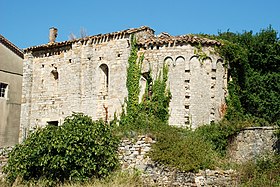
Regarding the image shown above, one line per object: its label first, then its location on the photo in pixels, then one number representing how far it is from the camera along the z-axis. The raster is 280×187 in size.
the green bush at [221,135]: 20.00
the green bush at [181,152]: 16.81
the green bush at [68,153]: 16.70
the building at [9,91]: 28.17
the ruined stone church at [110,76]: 22.02
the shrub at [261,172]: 15.44
